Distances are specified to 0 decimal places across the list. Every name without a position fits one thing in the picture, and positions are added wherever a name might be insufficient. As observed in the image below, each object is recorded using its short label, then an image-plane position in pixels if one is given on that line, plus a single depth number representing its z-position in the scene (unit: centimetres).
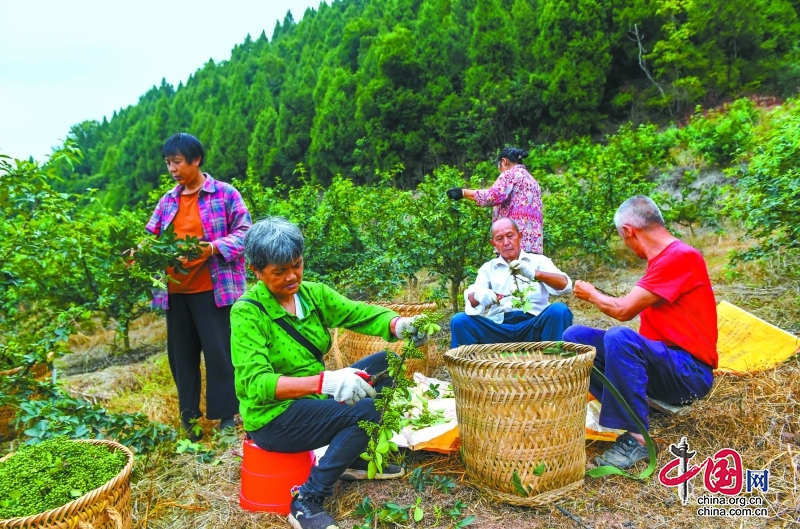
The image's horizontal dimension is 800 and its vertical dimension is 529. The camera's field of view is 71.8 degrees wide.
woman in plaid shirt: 315
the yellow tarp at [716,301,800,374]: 318
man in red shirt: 245
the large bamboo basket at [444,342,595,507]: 220
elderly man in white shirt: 317
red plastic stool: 233
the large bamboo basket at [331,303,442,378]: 385
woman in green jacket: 212
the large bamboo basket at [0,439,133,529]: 181
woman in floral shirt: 420
